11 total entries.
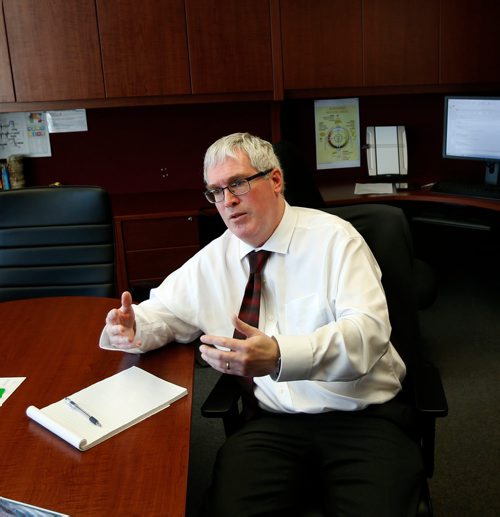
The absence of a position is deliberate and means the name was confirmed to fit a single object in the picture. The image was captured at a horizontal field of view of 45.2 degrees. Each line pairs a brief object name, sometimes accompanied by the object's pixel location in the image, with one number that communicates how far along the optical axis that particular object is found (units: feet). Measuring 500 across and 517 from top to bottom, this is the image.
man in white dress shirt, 4.10
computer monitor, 10.66
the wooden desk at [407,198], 9.71
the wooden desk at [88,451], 3.14
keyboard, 9.88
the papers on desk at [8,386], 4.33
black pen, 3.85
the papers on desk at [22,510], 2.80
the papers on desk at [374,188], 10.60
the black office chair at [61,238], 7.18
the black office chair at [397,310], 4.64
